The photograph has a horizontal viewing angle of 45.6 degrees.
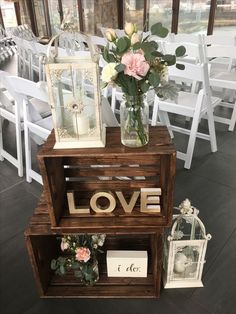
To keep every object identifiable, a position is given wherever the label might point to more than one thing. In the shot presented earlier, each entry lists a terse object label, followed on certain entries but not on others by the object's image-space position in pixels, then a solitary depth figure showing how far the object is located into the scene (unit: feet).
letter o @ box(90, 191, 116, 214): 3.91
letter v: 3.91
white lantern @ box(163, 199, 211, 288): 4.48
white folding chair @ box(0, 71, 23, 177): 7.35
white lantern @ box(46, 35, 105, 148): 3.17
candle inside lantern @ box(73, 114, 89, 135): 3.40
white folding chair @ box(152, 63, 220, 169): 6.94
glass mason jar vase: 3.34
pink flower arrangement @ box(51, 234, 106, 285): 4.57
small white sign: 4.67
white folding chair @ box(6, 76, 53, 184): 5.56
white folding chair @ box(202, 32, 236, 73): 11.02
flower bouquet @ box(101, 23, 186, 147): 2.97
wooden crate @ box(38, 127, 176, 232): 3.41
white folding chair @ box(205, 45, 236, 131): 9.00
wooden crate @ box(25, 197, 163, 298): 4.25
